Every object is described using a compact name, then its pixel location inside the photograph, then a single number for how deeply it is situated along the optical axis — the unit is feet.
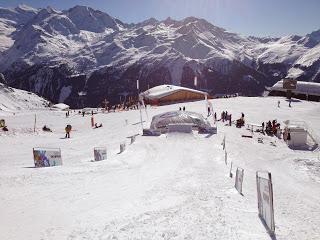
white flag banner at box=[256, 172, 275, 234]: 25.98
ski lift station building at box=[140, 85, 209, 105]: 173.03
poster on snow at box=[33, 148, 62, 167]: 51.79
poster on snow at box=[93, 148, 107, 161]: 57.23
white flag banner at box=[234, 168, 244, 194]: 36.88
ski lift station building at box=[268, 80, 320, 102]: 186.73
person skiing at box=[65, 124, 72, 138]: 93.18
